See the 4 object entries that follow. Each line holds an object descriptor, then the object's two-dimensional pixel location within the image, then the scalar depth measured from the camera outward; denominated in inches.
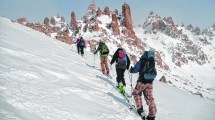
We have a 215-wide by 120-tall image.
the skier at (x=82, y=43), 1104.3
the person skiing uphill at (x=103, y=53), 740.0
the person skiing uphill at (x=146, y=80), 403.2
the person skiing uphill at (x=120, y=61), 556.4
